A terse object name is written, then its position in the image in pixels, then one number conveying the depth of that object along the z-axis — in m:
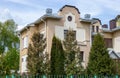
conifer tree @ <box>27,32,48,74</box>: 19.47
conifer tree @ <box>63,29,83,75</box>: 19.15
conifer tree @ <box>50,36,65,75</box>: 20.86
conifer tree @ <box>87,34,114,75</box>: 19.55
